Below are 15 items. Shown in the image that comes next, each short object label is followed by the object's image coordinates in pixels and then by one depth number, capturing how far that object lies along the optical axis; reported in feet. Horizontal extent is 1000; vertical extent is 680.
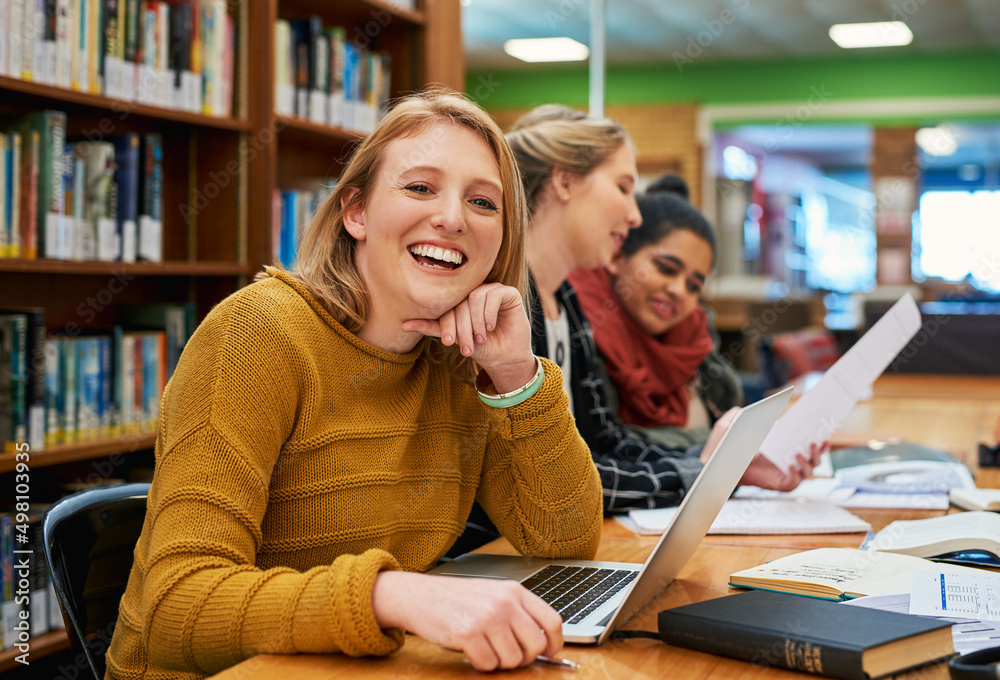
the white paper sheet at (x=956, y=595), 3.05
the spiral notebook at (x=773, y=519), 4.59
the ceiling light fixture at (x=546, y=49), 26.61
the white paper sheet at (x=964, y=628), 2.77
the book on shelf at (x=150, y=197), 7.80
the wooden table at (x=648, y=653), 2.62
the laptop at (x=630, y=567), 2.90
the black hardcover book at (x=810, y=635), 2.52
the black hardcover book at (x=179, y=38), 7.97
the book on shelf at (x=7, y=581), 6.88
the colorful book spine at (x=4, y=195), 6.68
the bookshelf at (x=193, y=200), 7.39
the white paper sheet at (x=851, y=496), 5.23
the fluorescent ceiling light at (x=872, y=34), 24.02
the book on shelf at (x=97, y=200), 7.38
